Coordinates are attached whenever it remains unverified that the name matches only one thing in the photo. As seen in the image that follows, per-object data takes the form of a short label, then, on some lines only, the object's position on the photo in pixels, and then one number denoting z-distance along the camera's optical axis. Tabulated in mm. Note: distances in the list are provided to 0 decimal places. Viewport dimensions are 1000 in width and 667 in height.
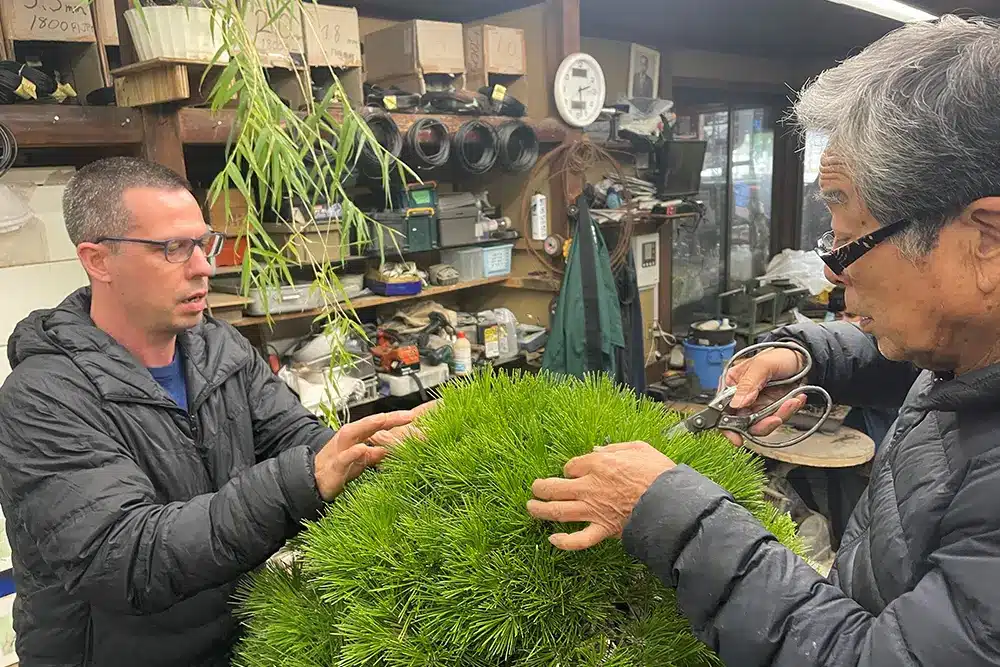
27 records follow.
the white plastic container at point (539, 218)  3996
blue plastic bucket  4898
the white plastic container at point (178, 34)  2008
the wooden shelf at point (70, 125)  2188
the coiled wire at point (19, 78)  2172
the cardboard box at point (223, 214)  2758
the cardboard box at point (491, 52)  3602
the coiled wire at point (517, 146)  3547
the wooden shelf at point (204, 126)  2357
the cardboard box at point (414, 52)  3268
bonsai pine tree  784
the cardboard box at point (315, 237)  3006
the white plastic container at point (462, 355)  3629
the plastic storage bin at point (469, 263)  3955
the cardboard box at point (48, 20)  2283
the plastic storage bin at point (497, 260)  3990
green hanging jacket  3713
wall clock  3787
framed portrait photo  5027
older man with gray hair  683
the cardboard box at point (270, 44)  1867
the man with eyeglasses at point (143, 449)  1073
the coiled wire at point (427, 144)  3119
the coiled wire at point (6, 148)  2102
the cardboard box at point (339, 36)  2736
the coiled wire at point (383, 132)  2914
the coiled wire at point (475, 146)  3373
